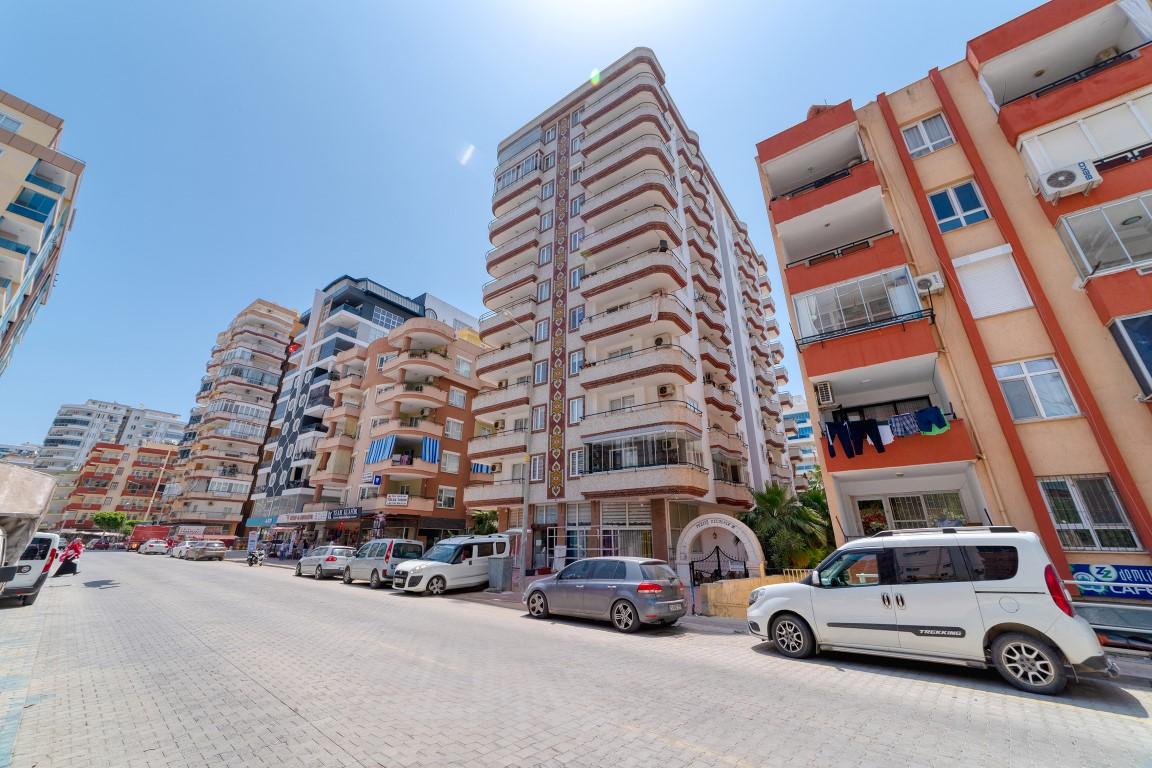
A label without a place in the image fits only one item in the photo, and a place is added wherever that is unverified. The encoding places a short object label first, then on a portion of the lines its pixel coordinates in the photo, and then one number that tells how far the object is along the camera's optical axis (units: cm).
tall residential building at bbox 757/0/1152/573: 1059
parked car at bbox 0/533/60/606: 1190
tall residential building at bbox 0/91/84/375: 2655
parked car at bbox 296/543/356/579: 2244
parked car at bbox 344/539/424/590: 1867
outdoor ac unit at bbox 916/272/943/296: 1301
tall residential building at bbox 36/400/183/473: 11118
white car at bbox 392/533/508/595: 1638
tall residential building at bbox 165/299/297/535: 5278
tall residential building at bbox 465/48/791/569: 2216
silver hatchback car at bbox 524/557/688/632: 1017
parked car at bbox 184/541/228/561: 3522
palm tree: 1672
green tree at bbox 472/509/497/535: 3184
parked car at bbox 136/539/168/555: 4644
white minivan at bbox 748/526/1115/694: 588
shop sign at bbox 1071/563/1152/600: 934
